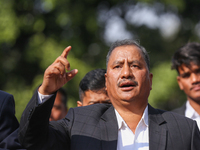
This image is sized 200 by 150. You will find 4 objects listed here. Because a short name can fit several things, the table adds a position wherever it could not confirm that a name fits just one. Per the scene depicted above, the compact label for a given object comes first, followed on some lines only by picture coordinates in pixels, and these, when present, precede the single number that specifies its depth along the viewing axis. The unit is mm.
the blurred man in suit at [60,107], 9820
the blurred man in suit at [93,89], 7551
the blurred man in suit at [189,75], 8352
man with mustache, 4703
